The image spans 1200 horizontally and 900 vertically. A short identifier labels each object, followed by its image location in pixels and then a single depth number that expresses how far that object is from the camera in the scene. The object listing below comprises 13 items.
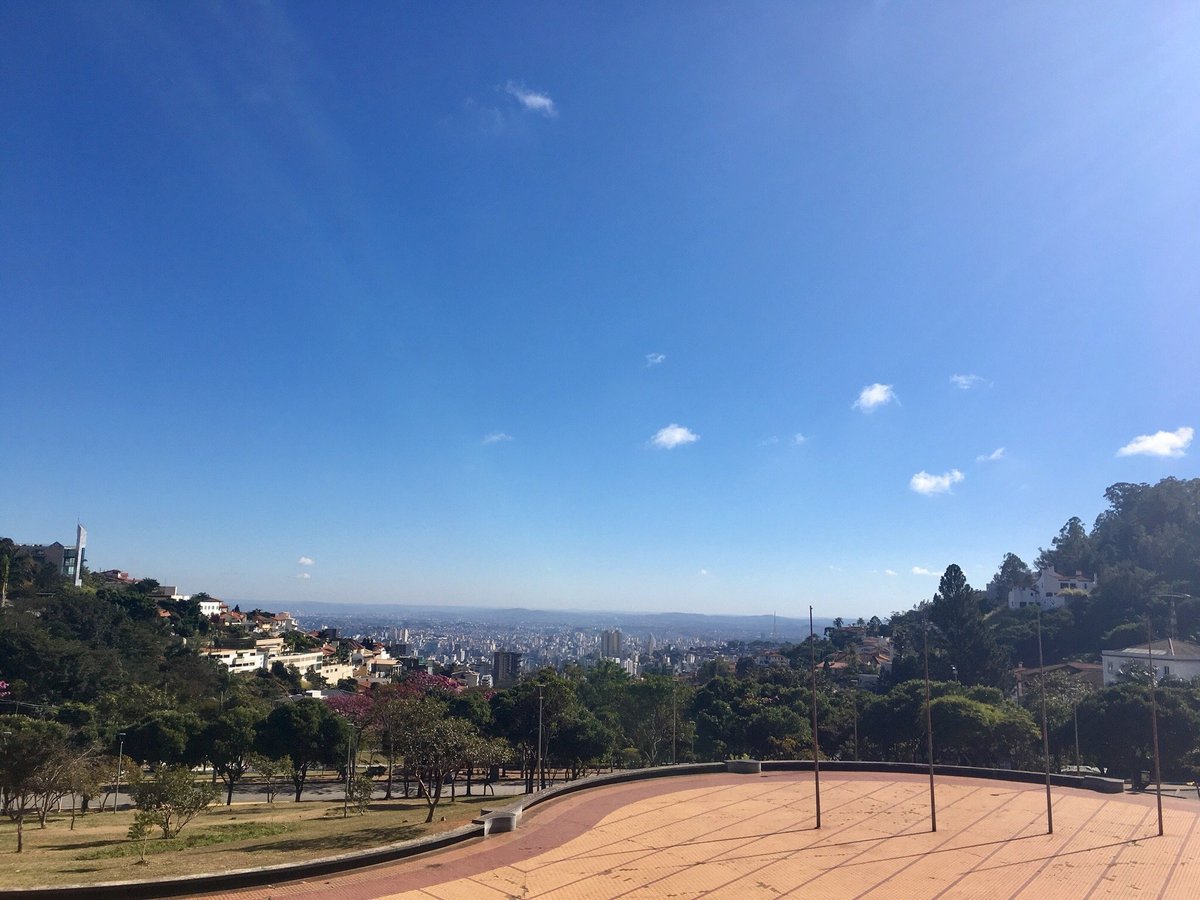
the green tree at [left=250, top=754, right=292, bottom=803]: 34.25
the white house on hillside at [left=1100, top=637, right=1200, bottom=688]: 59.34
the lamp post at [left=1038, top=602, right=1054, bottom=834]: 20.88
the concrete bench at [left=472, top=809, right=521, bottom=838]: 19.73
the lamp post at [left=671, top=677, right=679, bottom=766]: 46.11
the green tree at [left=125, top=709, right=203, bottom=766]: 36.19
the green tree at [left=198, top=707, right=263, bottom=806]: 35.66
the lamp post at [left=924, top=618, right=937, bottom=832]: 21.27
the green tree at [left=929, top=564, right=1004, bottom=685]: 66.06
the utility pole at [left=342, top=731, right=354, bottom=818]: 38.38
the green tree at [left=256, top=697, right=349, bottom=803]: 36.56
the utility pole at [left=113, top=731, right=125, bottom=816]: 33.47
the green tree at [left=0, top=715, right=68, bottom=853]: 23.38
